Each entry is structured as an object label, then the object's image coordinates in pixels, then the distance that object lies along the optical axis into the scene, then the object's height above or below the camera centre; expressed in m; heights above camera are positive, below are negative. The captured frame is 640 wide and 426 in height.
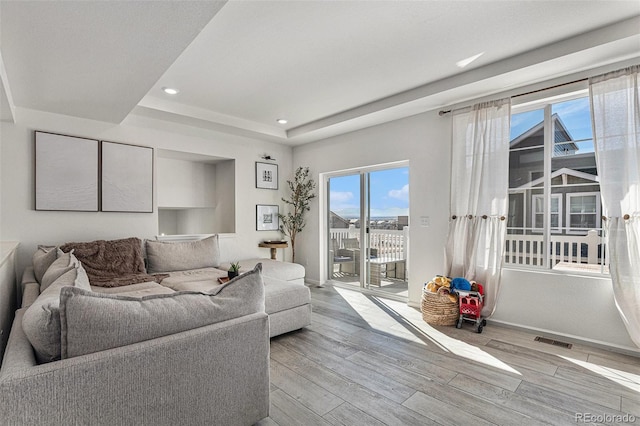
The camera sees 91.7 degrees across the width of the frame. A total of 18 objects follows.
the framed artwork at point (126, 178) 3.85 +0.48
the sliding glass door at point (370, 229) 4.55 -0.24
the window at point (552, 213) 3.13 -0.01
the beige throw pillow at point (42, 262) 2.60 -0.41
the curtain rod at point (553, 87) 2.88 +1.22
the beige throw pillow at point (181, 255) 3.89 -0.53
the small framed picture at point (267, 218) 5.35 -0.07
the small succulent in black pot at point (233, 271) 3.19 -0.59
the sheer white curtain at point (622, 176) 2.59 +0.30
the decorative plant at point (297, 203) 5.62 +0.20
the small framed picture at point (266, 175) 5.35 +0.68
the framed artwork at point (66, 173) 3.42 +0.49
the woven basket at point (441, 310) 3.36 -1.06
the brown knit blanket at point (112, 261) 3.25 -0.52
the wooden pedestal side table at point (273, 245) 5.24 -0.53
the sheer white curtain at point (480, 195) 3.32 +0.20
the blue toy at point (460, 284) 3.36 -0.78
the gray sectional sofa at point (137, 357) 1.06 -0.56
